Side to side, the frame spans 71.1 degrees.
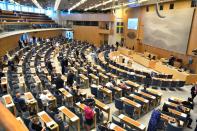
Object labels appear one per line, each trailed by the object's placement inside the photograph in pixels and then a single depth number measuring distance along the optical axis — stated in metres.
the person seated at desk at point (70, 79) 9.98
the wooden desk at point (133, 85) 9.74
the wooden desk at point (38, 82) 9.11
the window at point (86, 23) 29.25
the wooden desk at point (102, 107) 6.98
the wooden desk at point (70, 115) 6.08
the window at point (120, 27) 26.63
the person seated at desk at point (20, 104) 6.75
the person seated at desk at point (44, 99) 7.33
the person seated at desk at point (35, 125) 5.21
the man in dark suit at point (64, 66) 12.90
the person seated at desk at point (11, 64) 11.46
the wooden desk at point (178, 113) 6.82
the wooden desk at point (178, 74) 12.11
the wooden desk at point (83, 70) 12.07
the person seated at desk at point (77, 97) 8.04
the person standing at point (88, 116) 6.32
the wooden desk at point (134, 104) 7.29
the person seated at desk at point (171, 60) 15.79
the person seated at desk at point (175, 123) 6.07
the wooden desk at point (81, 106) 6.95
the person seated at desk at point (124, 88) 9.16
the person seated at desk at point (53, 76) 9.55
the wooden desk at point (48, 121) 5.60
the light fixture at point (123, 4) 19.95
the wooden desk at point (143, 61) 16.56
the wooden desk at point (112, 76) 11.17
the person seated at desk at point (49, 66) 12.61
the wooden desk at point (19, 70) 10.96
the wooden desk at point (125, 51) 21.26
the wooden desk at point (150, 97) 8.23
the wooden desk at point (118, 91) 8.94
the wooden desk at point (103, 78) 11.00
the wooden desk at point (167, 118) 6.48
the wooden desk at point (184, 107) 7.20
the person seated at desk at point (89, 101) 7.25
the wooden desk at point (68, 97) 7.93
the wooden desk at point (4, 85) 8.49
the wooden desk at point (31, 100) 6.97
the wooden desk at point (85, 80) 10.60
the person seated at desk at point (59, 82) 9.06
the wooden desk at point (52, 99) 7.46
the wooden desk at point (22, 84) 8.93
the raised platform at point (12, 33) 13.05
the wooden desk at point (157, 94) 8.62
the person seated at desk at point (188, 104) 7.79
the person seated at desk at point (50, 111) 6.23
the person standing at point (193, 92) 9.05
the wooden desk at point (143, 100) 7.76
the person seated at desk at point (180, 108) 7.24
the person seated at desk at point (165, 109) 7.28
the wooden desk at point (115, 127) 5.67
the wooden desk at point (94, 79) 10.69
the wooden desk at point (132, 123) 5.92
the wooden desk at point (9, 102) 6.42
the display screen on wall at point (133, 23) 22.74
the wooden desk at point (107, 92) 8.61
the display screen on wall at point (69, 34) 33.00
